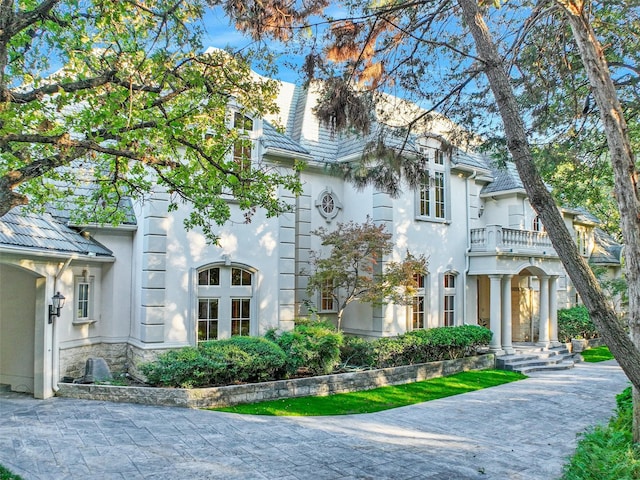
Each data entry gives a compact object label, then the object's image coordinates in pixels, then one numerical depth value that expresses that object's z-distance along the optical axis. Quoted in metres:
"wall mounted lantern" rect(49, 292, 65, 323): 11.61
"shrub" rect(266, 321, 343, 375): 12.72
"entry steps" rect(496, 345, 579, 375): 17.71
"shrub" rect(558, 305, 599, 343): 22.34
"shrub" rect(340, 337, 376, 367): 14.79
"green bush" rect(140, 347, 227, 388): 11.21
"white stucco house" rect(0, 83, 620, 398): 12.40
